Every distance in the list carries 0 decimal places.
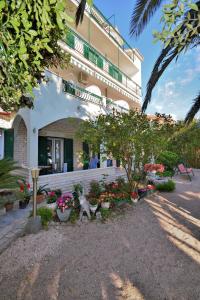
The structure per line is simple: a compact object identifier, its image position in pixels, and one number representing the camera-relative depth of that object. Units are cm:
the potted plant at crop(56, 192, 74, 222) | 445
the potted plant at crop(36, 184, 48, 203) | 580
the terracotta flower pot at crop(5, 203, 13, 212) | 494
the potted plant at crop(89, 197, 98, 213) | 483
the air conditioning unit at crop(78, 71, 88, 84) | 1027
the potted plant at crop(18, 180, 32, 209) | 504
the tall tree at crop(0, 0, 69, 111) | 140
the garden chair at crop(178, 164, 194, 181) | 1130
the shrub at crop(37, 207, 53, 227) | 432
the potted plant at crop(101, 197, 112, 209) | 506
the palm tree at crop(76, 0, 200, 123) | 451
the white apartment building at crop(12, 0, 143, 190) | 655
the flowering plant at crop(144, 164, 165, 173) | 654
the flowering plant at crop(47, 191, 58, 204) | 502
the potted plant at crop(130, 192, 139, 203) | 603
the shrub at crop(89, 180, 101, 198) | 611
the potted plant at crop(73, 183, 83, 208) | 502
